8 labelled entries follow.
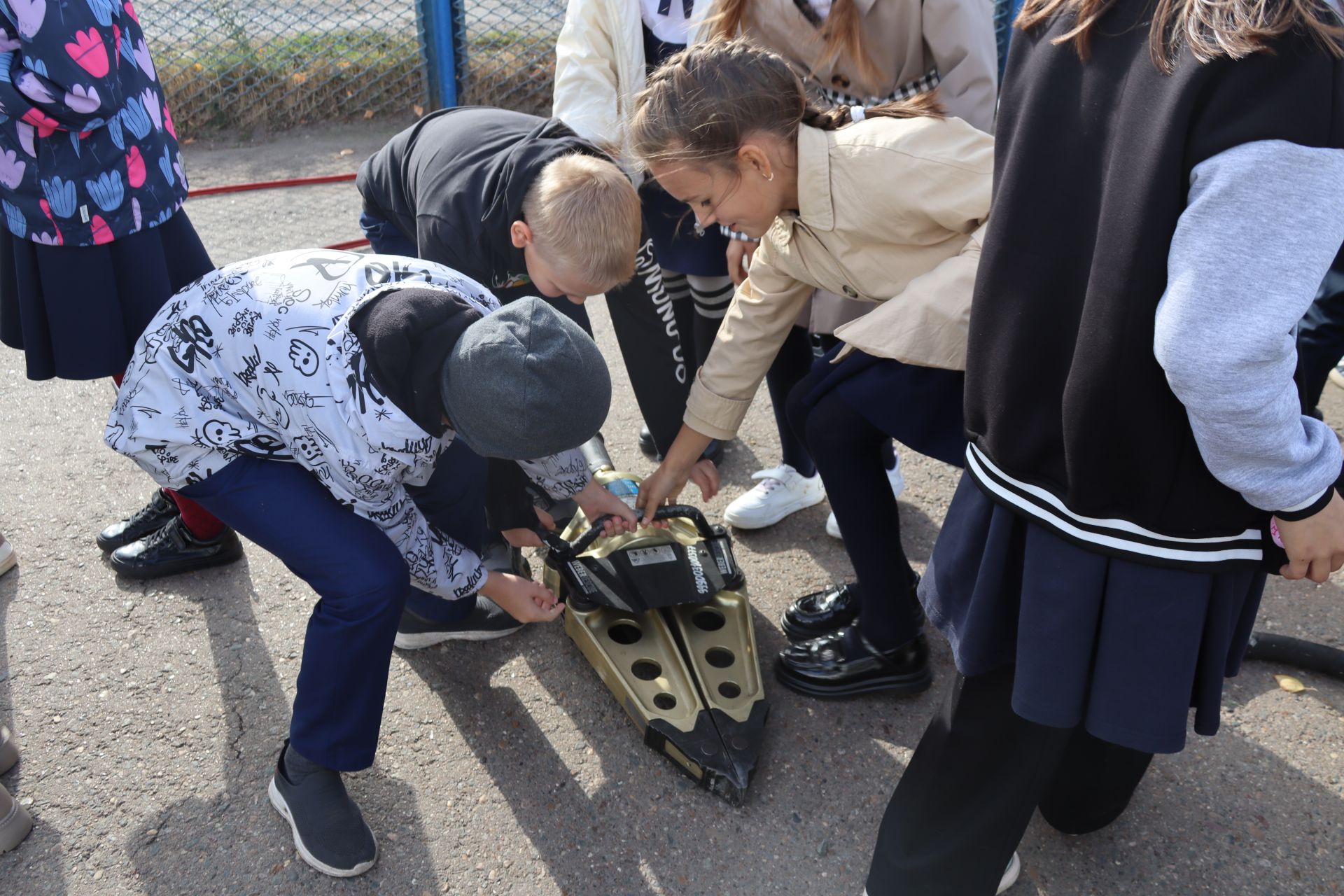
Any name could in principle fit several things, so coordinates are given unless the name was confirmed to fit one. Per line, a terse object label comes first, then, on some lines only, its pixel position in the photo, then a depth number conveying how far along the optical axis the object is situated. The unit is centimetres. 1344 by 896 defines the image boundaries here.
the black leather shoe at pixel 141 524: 286
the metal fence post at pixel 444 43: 624
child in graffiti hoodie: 170
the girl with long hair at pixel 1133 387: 107
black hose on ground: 248
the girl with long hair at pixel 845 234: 182
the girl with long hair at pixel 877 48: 242
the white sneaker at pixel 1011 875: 198
